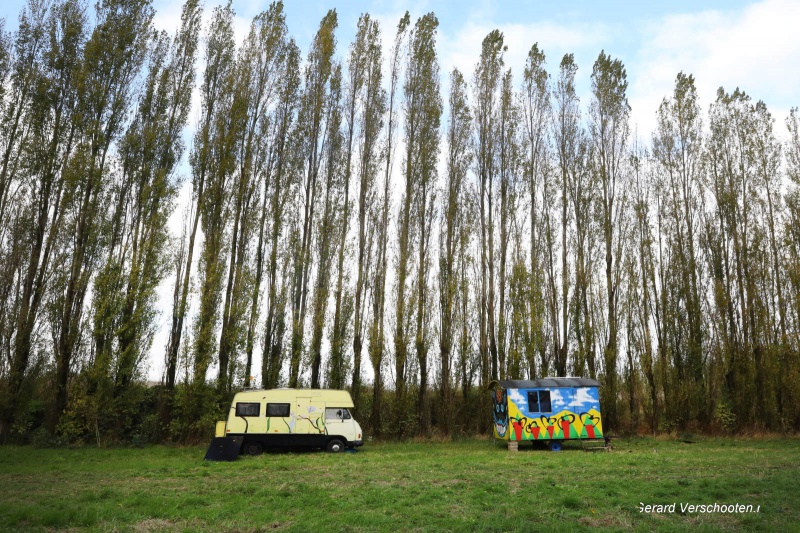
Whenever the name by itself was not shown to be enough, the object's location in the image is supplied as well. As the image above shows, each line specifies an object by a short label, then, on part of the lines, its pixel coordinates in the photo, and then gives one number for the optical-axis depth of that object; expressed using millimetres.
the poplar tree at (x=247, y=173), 18969
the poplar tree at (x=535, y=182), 21422
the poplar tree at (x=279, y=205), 19891
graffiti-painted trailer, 17359
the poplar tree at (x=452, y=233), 20781
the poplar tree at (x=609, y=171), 21844
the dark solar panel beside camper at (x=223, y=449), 14211
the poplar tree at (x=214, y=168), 18656
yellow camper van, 16609
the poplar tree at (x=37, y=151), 18109
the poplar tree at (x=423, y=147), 20547
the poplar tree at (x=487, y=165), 21734
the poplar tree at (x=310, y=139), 20516
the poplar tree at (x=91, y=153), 18047
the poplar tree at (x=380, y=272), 19953
